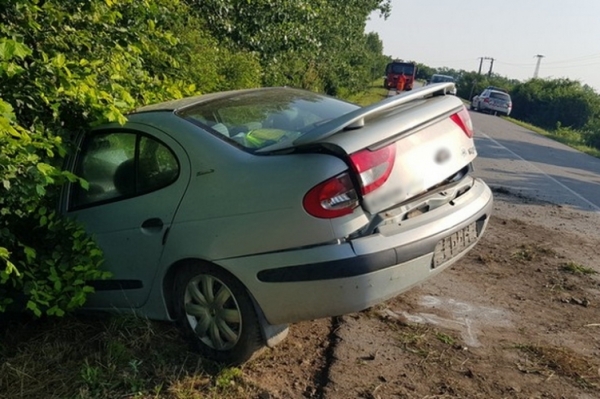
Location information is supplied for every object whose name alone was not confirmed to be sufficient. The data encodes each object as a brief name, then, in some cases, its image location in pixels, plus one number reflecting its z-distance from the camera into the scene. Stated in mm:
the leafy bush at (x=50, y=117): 3264
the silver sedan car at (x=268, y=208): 2880
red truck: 43062
